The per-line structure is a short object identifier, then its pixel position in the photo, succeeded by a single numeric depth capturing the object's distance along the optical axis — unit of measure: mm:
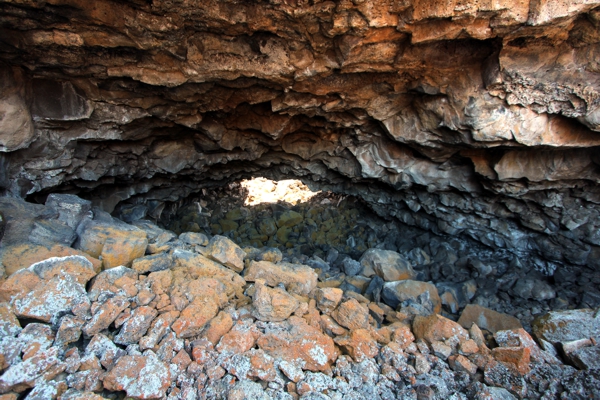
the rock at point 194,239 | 3718
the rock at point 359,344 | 2590
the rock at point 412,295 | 3949
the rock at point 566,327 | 2816
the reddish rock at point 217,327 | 2484
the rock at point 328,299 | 2992
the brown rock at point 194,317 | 2430
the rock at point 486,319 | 3705
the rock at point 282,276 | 3234
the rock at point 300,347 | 2451
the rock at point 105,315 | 2273
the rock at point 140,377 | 2023
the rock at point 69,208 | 3353
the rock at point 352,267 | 5570
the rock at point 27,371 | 1895
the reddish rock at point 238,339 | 2426
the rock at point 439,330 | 2797
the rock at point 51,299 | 2273
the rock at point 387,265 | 5422
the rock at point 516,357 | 2549
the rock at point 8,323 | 2113
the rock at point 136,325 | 2295
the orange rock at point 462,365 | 2559
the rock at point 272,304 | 2746
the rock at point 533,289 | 5055
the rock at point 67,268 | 2482
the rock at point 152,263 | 2871
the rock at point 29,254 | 2570
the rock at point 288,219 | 8844
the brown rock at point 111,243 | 2928
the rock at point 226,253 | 3346
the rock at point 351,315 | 2830
